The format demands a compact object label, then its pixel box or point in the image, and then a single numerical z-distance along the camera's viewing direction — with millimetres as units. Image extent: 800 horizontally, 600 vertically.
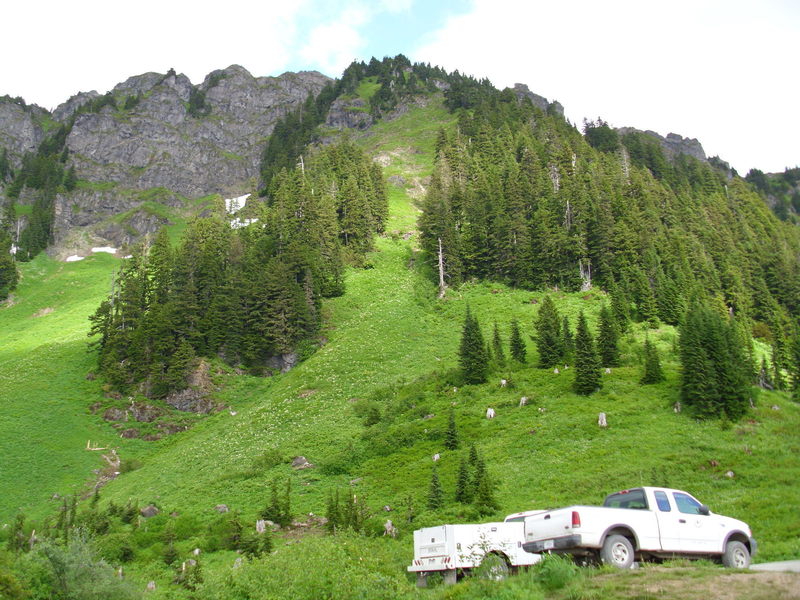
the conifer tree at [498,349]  46938
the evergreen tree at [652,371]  39556
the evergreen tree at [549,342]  45594
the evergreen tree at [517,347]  48281
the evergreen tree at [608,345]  44625
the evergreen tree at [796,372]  43475
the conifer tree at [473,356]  44156
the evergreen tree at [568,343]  45844
